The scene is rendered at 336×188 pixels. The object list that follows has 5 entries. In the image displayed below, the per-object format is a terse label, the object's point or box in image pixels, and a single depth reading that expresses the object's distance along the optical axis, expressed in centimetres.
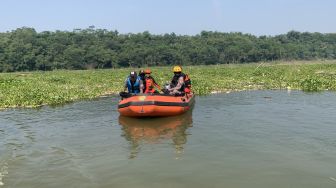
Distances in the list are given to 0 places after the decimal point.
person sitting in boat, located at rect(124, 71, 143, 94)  1698
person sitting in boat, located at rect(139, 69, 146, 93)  1732
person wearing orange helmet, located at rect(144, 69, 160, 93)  1725
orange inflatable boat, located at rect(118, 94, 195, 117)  1480
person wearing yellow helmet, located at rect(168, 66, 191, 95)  1716
